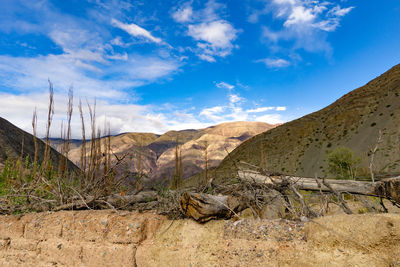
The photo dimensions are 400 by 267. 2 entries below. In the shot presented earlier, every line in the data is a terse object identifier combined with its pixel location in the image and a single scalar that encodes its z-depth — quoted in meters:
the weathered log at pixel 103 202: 3.21
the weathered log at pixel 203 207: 2.45
